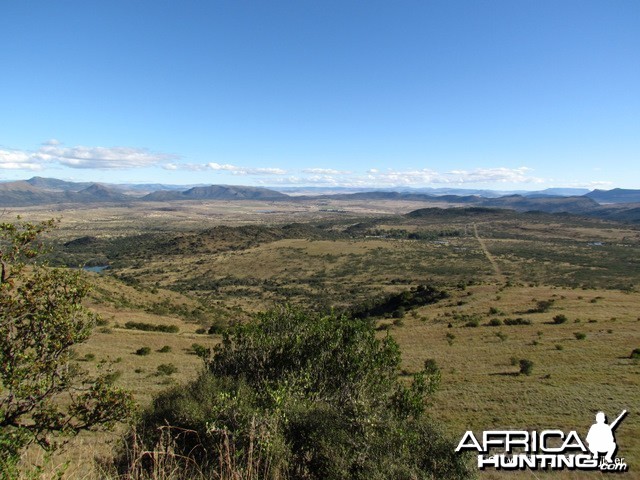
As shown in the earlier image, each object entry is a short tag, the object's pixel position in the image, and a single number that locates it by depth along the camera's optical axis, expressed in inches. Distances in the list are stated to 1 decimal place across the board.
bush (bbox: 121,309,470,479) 350.6
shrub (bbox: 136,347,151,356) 1215.6
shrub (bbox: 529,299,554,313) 1867.6
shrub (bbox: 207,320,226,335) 1669.5
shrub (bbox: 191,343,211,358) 650.7
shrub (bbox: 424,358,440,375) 1100.6
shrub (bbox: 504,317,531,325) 1649.0
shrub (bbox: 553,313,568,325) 1612.9
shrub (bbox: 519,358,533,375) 1042.1
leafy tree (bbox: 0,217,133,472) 294.8
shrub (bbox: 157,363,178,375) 1032.2
